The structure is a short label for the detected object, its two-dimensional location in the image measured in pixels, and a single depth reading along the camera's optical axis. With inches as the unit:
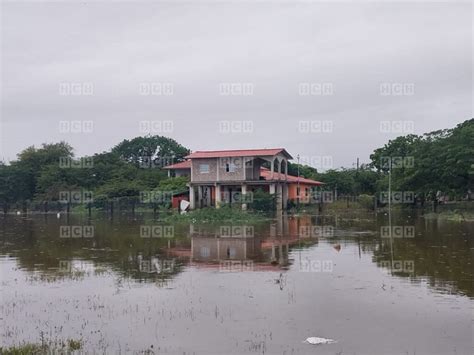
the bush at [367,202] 1798.7
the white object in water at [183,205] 1638.5
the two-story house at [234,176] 1646.2
